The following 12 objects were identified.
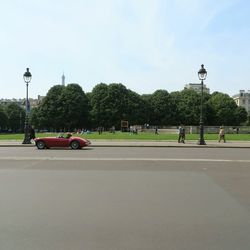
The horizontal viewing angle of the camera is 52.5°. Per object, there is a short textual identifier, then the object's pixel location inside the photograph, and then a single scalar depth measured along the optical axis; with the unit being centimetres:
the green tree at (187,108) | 6384
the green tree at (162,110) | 6441
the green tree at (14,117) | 8620
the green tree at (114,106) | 5933
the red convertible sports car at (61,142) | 1690
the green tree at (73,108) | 5965
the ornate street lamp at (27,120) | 2066
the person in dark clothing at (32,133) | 2205
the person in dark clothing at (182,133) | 2220
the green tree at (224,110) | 6533
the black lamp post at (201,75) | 2027
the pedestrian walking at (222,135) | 2295
